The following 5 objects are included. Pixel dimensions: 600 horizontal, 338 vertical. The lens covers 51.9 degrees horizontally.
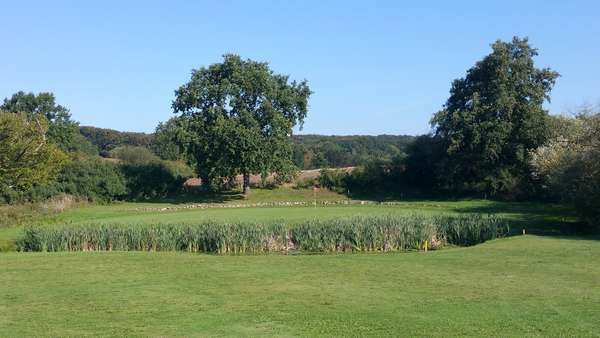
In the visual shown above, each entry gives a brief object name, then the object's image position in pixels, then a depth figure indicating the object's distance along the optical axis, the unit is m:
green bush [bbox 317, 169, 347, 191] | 54.88
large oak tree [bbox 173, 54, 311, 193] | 47.84
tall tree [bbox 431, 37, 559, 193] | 45.56
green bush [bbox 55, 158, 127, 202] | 45.75
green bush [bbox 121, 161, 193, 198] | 50.28
